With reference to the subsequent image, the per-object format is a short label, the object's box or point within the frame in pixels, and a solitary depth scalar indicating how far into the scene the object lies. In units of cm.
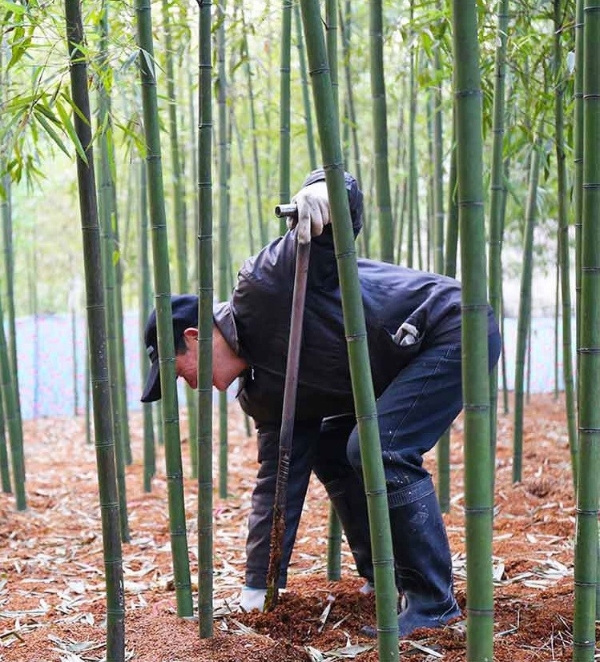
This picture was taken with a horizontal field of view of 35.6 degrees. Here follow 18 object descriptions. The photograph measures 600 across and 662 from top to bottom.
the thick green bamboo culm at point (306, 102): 401
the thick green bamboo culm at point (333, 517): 242
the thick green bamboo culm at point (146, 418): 515
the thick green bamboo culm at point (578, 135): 199
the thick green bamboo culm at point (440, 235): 369
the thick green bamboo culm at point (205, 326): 209
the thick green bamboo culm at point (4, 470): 488
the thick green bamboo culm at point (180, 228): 461
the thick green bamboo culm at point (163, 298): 206
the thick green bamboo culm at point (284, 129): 312
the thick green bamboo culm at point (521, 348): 428
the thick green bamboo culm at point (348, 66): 438
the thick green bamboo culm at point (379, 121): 263
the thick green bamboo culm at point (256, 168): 527
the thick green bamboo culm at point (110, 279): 359
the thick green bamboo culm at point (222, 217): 364
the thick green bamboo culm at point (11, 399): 446
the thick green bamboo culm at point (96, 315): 185
